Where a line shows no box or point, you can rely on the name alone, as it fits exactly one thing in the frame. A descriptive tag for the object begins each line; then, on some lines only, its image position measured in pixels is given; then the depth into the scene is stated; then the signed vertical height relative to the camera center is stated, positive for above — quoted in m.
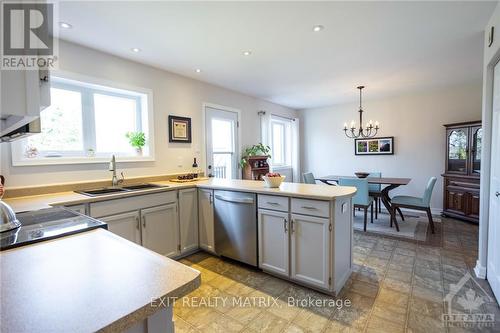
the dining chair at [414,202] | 3.53 -0.71
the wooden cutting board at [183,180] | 3.19 -0.29
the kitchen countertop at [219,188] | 1.87 -0.32
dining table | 3.85 -0.42
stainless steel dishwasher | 2.46 -0.73
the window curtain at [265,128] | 5.07 +0.65
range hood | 0.88 +0.12
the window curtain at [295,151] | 6.16 +0.17
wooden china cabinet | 3.85 -0.26
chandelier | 5.22 +0.55
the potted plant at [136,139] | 3.00 +0.25
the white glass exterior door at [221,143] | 3.96 +0.28
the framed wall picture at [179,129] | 3.38 +0.43
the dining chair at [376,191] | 3.99 -0.59
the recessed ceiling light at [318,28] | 2.22 +1.21
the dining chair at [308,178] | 4.42 -0.38
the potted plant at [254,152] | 4.49 +0.12
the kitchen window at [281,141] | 5.70 +0.40
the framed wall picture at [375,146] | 5.11 +0.24
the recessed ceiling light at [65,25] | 2.11 +1.20
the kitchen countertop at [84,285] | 0.54 -0.35
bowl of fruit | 2.41 -0.22
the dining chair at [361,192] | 3.66 -0.54
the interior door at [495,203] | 1.95 -0.40
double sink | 2.35 -0.32
